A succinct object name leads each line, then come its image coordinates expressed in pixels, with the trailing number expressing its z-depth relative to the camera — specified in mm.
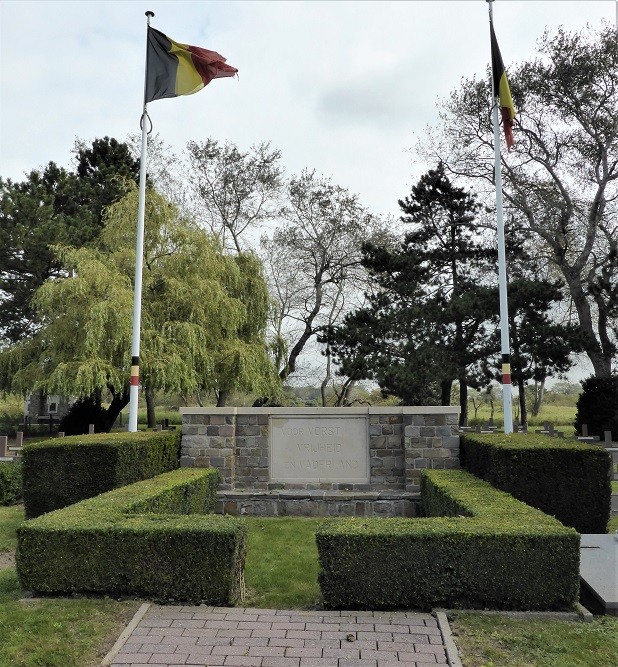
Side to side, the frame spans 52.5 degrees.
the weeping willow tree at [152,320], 17125
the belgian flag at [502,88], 11922
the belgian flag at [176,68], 11508
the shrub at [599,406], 23125
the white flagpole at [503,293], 11109
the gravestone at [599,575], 4787
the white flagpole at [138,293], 11156
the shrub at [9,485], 10492
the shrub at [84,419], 22578
